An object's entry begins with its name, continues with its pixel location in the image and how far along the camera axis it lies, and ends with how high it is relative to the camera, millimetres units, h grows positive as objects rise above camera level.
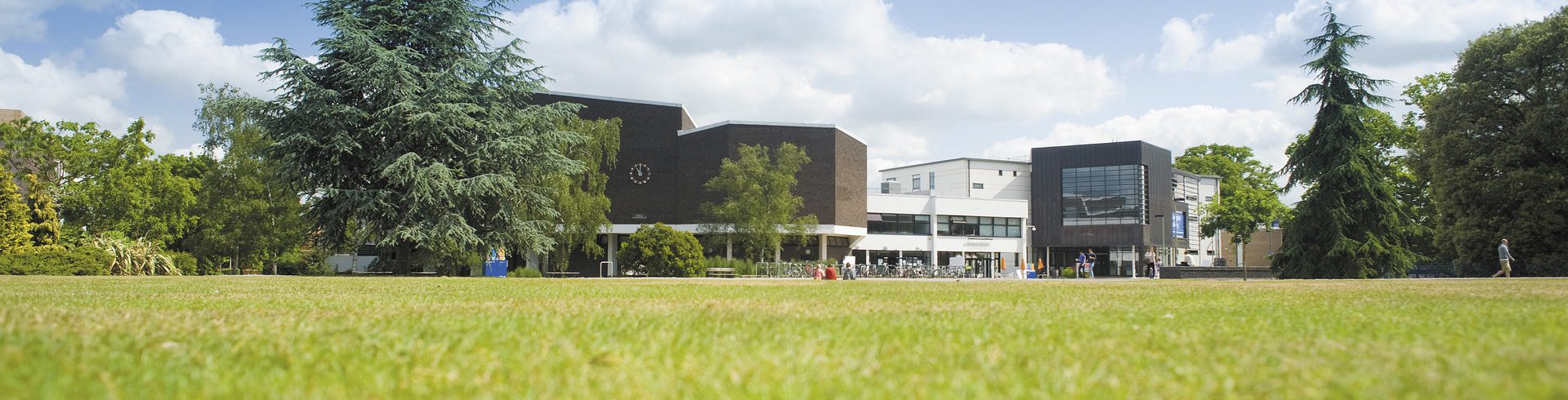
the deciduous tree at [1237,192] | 67000 +4012
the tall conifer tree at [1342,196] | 34656 +1840
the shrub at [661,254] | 43281 -434
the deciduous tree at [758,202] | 48812 +2226
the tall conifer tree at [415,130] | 27828 +3546
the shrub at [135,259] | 31953 -473
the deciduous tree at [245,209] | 43875 +1692
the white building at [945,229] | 68125 +1207
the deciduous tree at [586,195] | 41375 +2272
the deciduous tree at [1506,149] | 34531 +3703
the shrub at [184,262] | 36312 -668
